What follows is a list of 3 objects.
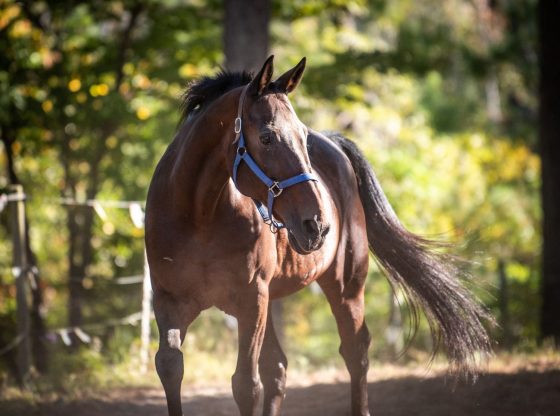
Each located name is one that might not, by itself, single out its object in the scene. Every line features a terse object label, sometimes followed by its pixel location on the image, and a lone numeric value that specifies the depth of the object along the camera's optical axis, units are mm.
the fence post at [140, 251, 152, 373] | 15836
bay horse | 7426
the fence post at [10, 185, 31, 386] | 13531
